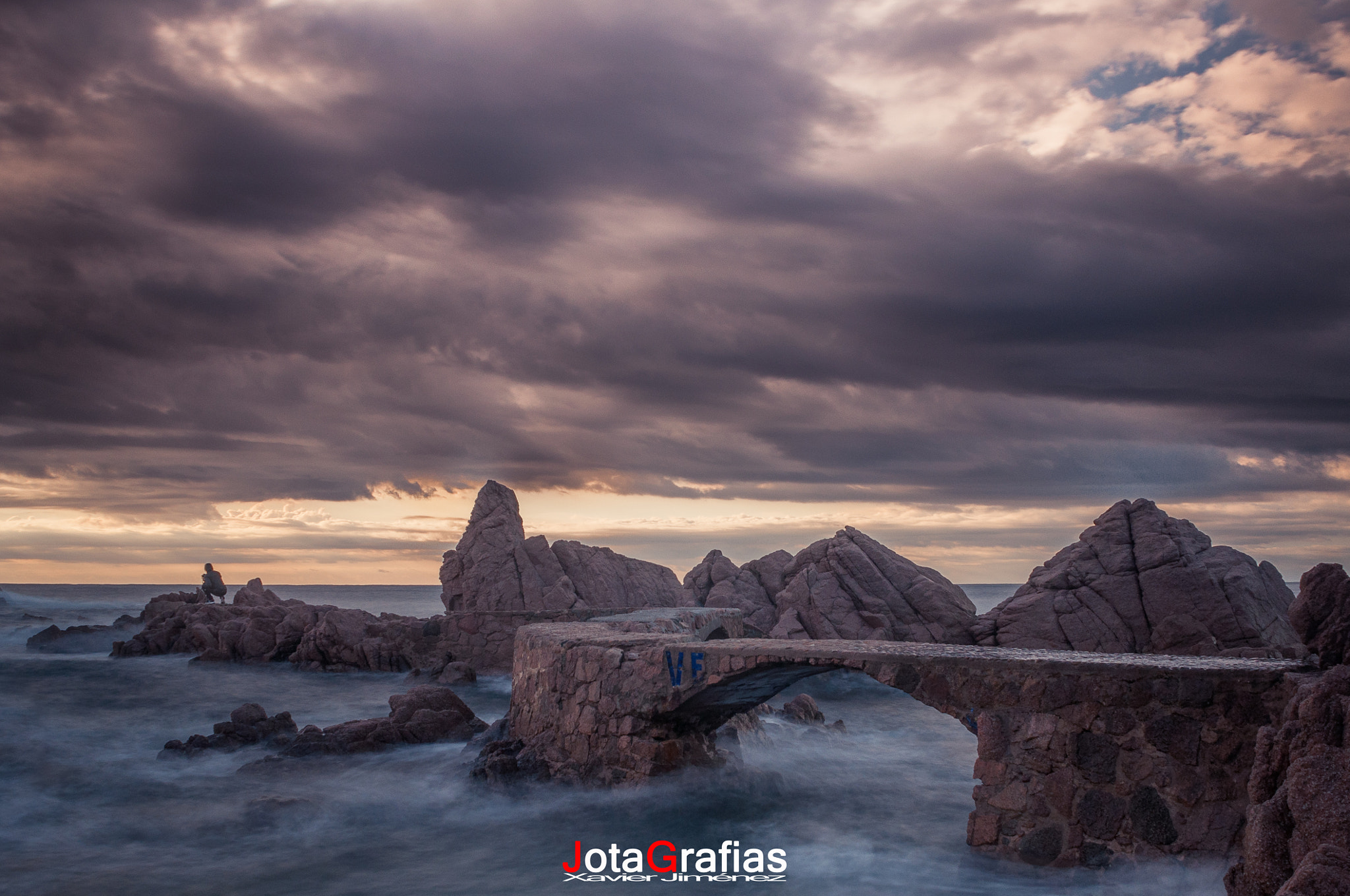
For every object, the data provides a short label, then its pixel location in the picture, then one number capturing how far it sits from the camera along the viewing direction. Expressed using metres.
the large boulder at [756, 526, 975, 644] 31.06
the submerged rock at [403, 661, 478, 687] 28.19
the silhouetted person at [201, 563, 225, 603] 44.00
